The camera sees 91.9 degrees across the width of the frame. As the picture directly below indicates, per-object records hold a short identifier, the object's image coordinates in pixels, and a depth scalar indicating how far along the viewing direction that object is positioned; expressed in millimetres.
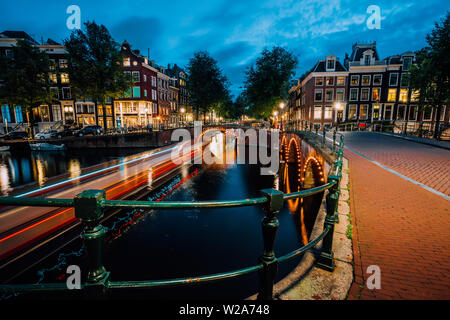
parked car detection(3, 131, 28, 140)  30016
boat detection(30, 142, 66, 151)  28531
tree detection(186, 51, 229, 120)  45438
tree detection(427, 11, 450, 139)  17188
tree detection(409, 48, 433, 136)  18797
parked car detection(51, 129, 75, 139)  31266
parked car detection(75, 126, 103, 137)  31594
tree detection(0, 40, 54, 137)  28938
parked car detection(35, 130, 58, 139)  30453
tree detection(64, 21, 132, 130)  28889
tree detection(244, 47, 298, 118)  33031
